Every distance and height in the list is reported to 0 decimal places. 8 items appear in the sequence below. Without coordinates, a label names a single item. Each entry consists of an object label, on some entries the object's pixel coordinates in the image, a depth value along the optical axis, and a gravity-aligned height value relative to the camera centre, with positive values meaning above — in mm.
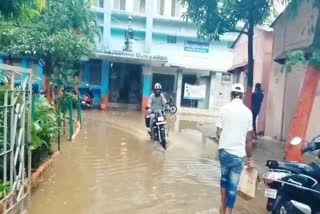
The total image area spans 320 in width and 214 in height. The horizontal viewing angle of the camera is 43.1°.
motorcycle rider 11039 -300
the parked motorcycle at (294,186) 4457 -989
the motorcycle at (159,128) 10453 -987
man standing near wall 13281 -73
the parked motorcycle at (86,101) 23500 -858
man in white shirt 4996 -619
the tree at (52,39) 13242 +1485
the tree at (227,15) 12461 +2524
